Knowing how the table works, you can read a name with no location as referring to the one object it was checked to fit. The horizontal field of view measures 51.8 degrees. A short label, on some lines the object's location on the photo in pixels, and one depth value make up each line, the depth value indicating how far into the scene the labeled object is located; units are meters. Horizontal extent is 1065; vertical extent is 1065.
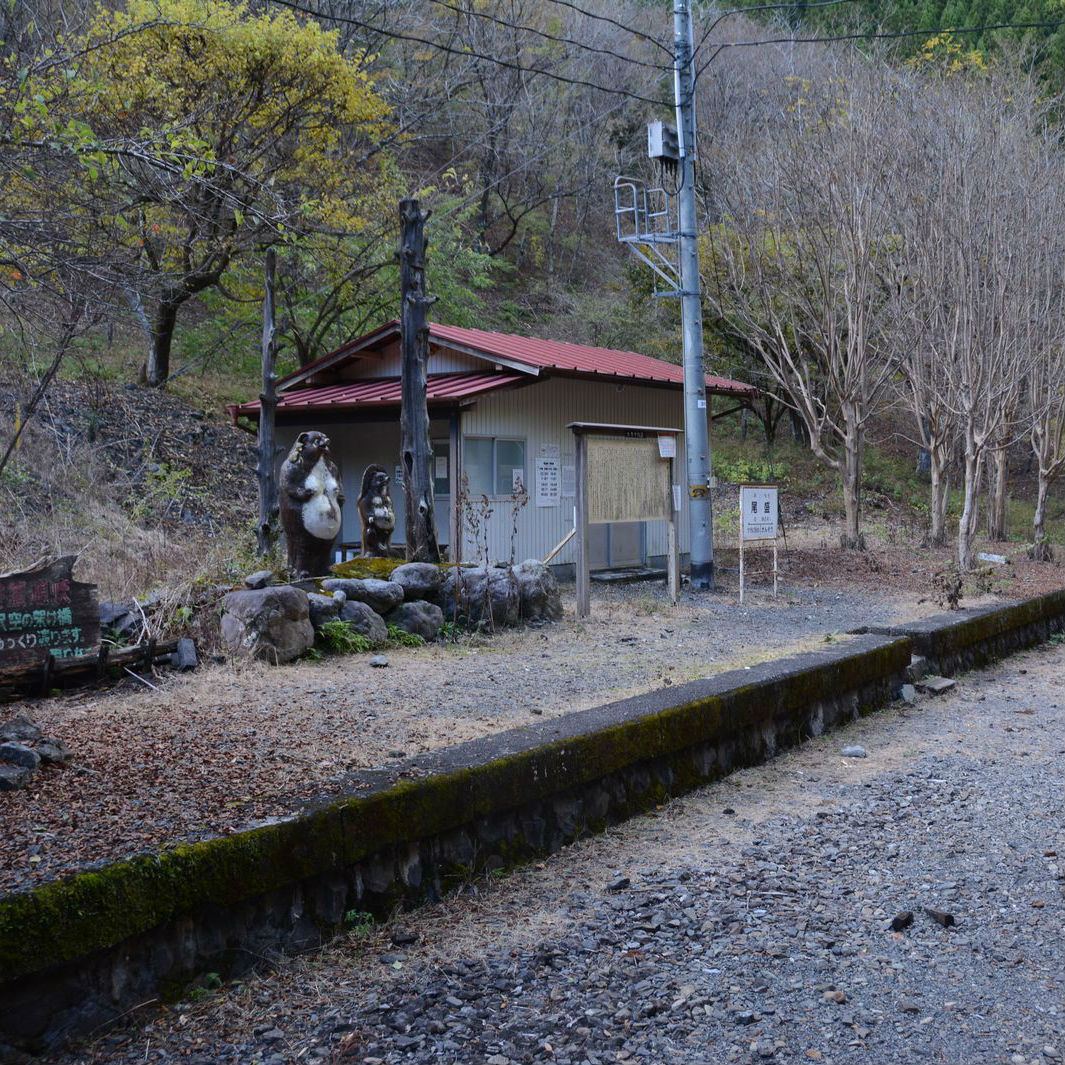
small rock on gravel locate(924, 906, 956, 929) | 4.40
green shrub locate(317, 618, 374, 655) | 8.93
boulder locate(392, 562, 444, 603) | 10.31
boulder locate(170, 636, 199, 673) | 7.91
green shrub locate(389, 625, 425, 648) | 9.51
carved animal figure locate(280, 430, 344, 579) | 10.54
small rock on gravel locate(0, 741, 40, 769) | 4.64
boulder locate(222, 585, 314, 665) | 8.27
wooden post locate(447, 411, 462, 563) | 14.37
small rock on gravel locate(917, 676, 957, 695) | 9.39
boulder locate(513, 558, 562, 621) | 11.12
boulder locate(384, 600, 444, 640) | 9.81
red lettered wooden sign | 6.78
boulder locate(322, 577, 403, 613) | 9.65
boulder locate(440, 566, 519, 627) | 10.55
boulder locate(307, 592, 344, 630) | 9.02
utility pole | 15.29
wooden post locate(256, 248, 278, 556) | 13.26
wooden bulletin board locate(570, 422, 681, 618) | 11.45
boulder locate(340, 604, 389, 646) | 9.24
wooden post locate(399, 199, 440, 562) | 12.38
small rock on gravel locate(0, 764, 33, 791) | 4.49
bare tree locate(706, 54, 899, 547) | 17.47
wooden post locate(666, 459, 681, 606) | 12.76
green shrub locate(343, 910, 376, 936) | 4.28
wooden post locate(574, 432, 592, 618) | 11.33
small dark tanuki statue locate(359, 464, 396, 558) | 12.02
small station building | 14.69
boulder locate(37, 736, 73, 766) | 4.84
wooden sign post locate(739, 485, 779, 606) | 13.70
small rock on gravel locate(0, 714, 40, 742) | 5.01
